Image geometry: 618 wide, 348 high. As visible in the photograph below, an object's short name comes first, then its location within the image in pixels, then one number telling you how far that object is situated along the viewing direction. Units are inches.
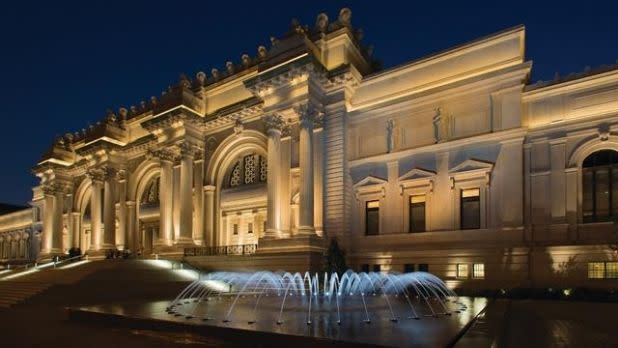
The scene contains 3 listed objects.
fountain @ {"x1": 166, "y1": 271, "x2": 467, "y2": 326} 522.6
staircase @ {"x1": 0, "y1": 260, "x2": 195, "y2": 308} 872.1
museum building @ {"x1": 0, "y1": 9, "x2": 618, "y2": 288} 849.5
